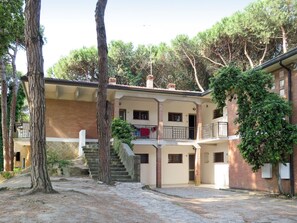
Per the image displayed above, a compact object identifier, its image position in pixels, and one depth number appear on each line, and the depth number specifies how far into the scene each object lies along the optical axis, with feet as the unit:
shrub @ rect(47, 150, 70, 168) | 57.52
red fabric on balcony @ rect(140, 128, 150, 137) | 72.43
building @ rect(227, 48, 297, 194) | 46.03
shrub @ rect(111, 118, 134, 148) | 61.26
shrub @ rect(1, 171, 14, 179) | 57.78
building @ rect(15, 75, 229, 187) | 67.67
